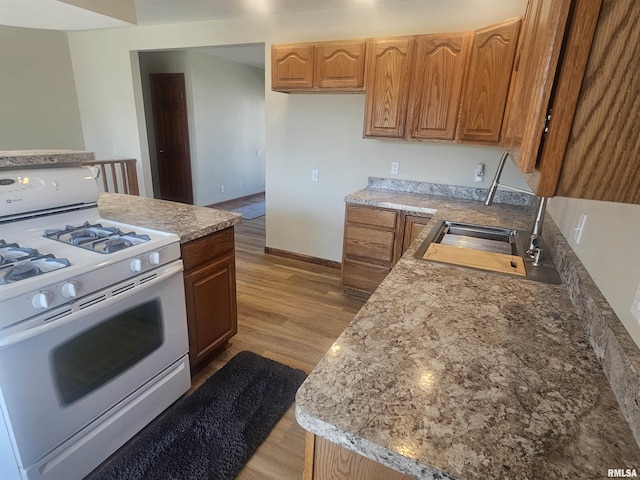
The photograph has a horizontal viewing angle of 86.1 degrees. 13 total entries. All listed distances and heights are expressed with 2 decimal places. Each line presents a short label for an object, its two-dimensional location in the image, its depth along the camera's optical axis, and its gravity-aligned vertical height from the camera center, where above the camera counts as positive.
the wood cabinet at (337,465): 0.68 -0.64
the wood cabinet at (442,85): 2.37 +0.42
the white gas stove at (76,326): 1.14 -0.73
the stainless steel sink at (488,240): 1.44 -0.51
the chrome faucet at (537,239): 1.44 -0.39
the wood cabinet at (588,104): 0.52 +0.07
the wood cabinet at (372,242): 2.75 -0.82
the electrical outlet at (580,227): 1.25 -0.29
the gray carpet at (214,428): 1.54 -1.44
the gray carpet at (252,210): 5.75 -1.28
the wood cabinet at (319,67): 2.86 +0.60
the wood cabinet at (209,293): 1.87 -0.91
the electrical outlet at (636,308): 0.76 -0.34
